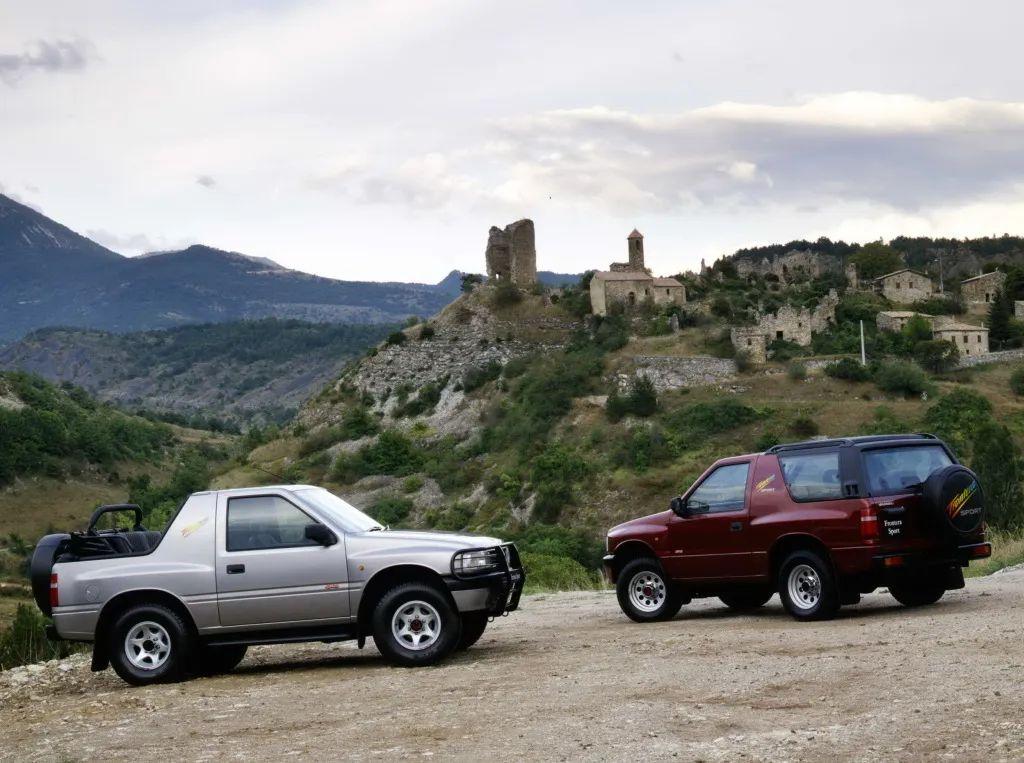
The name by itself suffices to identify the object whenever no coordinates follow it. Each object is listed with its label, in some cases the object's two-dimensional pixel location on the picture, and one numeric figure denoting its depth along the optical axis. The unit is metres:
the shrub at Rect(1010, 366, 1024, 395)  66.21
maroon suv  14.85
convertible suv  13.48
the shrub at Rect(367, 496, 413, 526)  67.94
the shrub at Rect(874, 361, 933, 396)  65.06
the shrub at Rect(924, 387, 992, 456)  57.85
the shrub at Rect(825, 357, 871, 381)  67.00
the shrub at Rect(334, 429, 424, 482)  78.06
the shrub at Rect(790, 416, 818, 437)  61.72
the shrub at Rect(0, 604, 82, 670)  17.81
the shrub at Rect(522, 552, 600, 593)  26.36
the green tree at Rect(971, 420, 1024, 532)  29.43
